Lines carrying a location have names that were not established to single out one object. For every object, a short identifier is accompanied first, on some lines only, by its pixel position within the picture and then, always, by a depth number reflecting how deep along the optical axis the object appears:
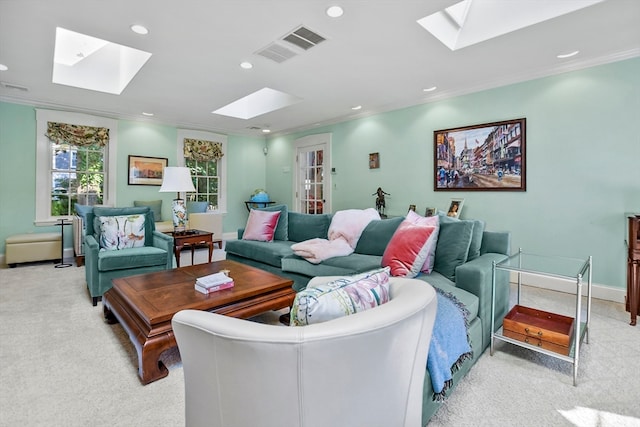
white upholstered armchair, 0.71
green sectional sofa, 1.89
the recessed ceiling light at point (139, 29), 2.59
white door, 5.96
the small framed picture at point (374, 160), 5.10
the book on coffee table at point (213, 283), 2.09
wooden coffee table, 1.72
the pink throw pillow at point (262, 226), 3.80
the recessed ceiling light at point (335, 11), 2.33
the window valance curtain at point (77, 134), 4.89
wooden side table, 3.82
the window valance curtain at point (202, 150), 6.27
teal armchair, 2.93
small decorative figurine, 4.96
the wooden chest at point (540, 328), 1.80
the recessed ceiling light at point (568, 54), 3.07
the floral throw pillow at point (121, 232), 3.26
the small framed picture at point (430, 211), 4.38
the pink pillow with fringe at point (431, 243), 2.24
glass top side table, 1.74
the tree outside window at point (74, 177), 5.07
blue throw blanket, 1.31
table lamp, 3.85
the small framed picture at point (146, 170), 5.67
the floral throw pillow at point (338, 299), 0.94
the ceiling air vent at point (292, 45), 2.72
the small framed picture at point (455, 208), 4.11
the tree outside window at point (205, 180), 6.50
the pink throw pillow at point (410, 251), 2.20
